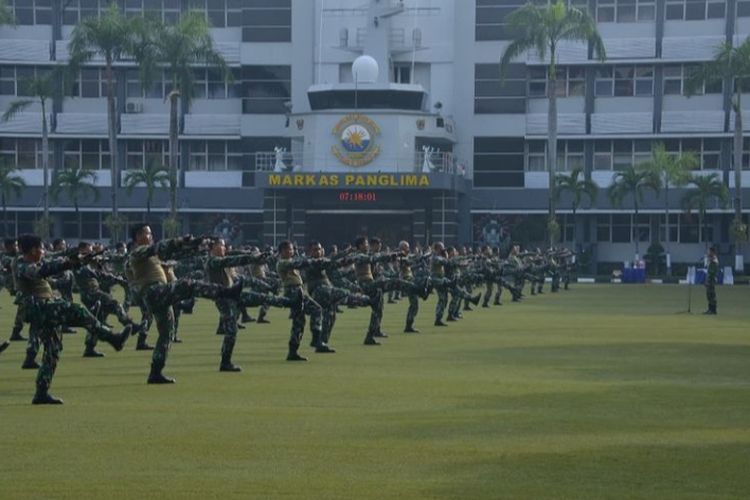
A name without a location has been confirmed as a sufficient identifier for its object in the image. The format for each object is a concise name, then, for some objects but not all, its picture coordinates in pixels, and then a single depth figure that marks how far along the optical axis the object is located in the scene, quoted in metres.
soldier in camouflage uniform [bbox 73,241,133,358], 28.66
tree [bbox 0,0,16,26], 84.44
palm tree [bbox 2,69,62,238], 86.56
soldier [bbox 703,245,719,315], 47.44
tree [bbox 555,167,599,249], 88.88
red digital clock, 85.38
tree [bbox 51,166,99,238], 89.44
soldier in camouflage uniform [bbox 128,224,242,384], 22.31
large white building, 91.44
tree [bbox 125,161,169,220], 88.75
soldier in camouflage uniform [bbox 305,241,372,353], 29.31
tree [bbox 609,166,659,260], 88.12
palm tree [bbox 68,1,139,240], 81.62
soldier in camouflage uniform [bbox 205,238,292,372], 24.36
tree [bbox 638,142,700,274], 86.94
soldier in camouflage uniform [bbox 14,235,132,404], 19.30
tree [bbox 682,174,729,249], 87.56
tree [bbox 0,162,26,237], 89.88
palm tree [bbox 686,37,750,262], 82.88
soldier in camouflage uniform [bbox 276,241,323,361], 27.16
